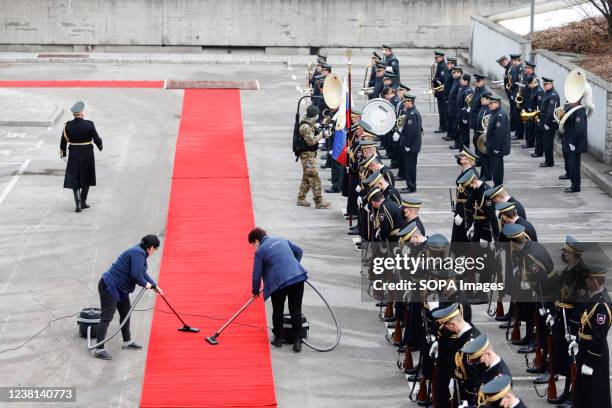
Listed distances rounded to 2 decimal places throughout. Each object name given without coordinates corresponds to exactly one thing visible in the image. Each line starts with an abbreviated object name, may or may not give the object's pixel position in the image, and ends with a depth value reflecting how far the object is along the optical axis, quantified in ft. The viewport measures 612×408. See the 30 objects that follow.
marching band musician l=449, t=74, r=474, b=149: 86.69
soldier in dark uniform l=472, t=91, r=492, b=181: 79.00
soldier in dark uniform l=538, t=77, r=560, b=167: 81.92
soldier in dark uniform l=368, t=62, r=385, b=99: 93.15
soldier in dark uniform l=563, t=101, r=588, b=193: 76.54
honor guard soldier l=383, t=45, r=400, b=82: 100.63
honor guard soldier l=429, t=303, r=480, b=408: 42.27
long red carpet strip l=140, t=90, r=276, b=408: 47.91
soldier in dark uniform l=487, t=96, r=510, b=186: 77.61
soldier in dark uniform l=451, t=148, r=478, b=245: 60.08
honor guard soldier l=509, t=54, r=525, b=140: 89.51
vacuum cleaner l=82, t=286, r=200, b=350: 52.16
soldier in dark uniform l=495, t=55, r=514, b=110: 91.50
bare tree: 107.45
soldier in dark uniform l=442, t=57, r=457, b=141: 94.12
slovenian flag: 71.56
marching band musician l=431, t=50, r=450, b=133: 94.79
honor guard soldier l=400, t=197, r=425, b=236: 53.67
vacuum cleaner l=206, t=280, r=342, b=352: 52.08
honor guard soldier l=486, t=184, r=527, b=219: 55.16
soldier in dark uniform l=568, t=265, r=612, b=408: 44.19
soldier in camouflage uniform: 71.51
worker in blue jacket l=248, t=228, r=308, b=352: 51.16
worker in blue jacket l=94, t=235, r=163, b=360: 50.24
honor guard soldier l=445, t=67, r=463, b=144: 90.03
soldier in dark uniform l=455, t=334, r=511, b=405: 38.63
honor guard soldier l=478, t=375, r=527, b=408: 35.75
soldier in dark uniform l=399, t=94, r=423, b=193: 77.56
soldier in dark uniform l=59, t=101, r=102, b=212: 71.72
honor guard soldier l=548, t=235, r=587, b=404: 45.44
